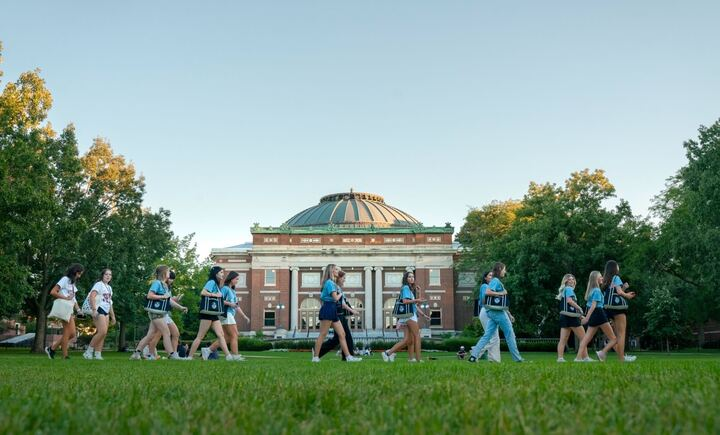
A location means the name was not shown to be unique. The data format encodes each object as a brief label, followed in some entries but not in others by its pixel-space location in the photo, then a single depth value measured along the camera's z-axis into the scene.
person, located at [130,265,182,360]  15.31
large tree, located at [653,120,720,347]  28.14
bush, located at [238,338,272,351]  50.00
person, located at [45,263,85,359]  14.94
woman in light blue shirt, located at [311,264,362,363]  14.33
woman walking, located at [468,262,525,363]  13.65
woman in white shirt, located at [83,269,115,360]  15.20
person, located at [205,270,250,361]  16.77
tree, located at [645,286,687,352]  39.12
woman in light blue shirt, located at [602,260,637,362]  13.96
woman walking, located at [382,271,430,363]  14.71
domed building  71.56
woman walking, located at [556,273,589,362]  15.18
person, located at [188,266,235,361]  15.22
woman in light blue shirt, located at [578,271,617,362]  13.97
